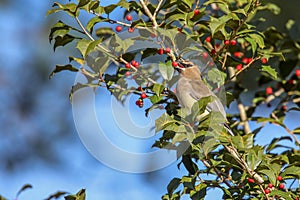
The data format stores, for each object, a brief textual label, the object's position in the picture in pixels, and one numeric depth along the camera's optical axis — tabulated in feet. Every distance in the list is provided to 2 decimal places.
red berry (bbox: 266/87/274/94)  29.84
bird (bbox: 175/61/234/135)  23.99
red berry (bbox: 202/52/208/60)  23.79
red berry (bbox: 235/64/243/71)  24.88
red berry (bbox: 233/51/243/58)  29.14
